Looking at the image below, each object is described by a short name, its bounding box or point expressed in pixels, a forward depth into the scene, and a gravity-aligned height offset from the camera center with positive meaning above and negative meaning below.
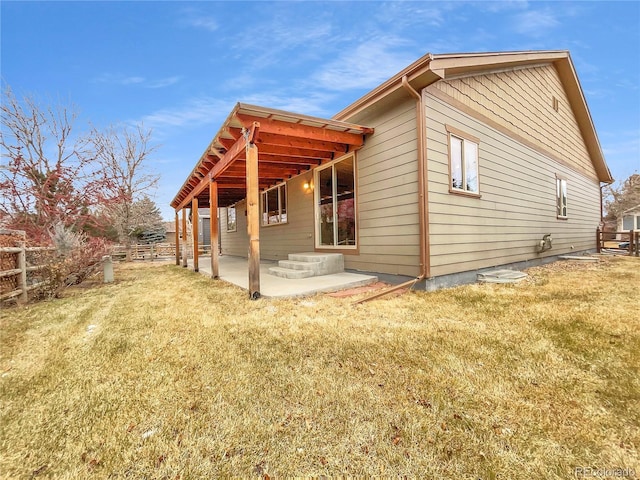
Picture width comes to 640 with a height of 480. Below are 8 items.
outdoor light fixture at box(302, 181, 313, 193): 7.22 +1.31
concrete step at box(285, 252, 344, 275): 5.76 -0.56
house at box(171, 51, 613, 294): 4.48 +1.44
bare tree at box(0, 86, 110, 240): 6.69 +1.87
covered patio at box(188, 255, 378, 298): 4.36 -0.86
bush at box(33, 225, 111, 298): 4.89 -0.36
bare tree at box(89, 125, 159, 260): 15.64 +4.61
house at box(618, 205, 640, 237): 20.91 +0.57
